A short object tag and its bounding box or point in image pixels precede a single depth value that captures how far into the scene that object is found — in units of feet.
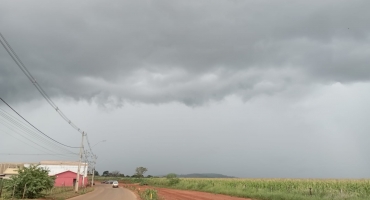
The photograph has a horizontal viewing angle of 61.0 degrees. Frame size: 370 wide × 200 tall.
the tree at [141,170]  632.22
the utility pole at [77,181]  167.65
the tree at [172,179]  281.54
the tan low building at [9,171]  251.39
